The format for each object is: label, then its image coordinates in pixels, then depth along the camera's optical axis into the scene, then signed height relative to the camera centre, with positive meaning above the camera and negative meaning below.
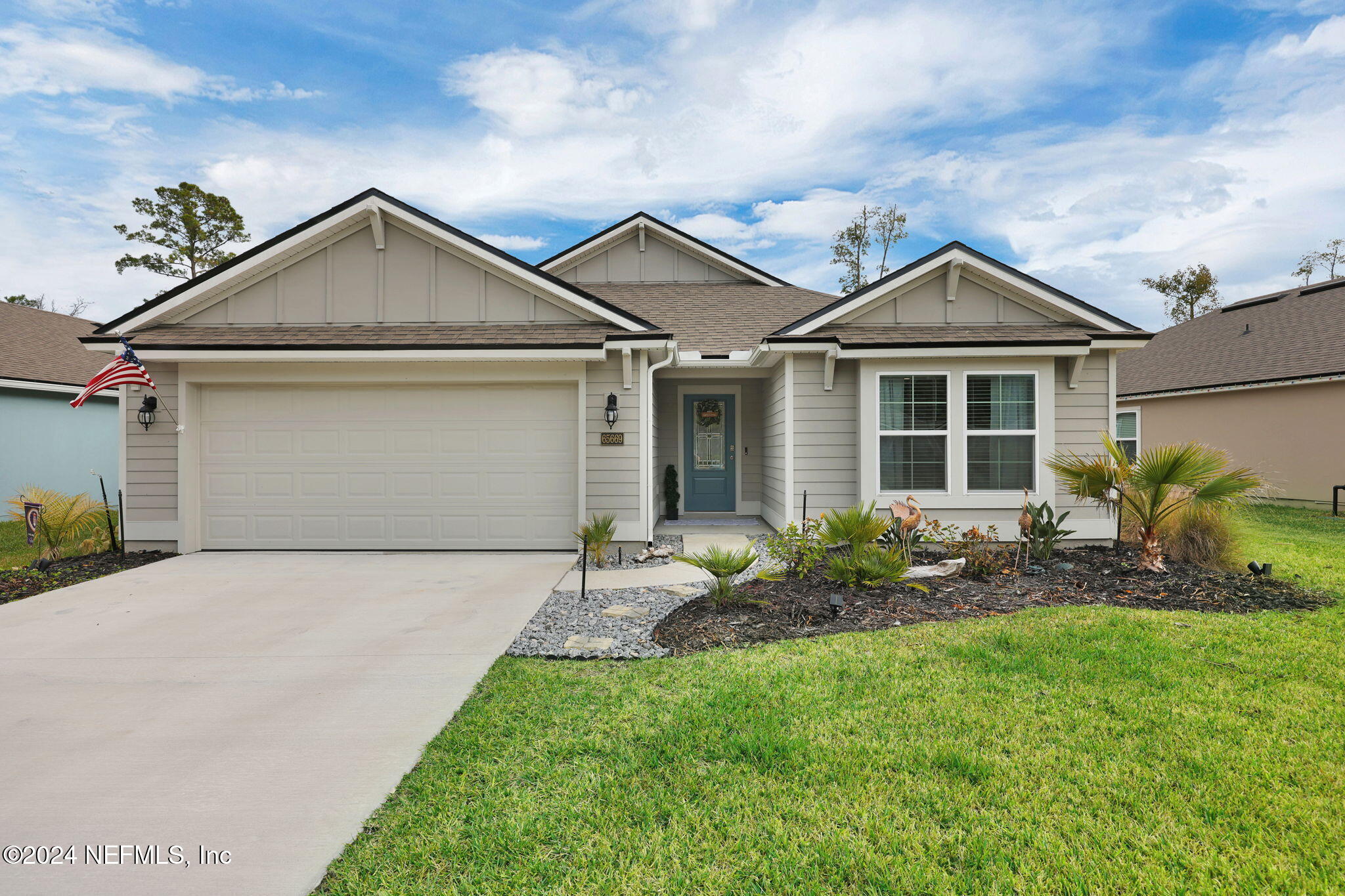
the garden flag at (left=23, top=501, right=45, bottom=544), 7.27 -0.81
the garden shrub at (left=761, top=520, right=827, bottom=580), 6.30 -1.14
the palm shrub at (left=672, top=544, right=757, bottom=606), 5.28 -1.07
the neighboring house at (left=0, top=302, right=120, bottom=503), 11.71 +0.61
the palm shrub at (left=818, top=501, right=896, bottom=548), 6.00 -0.83
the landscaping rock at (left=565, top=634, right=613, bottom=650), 4.52 -1.48
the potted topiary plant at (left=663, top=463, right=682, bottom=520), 11.44 -0.92
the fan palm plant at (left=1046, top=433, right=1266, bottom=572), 5.98 -0.39
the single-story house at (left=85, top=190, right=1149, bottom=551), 8.15 +0.48
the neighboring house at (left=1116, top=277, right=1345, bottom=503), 12.76 +1.24
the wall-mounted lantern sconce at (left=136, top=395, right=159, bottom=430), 8.08 +0.45
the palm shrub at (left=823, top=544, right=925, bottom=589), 5.69 -1.16
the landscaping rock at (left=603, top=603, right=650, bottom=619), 5.32 -1.47
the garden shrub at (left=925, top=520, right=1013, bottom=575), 6.36 -1.20
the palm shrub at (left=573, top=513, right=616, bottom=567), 7.34 -1.10
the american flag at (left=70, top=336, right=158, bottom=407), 7.12 +0.85
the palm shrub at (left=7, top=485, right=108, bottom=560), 7.73 -0.94
